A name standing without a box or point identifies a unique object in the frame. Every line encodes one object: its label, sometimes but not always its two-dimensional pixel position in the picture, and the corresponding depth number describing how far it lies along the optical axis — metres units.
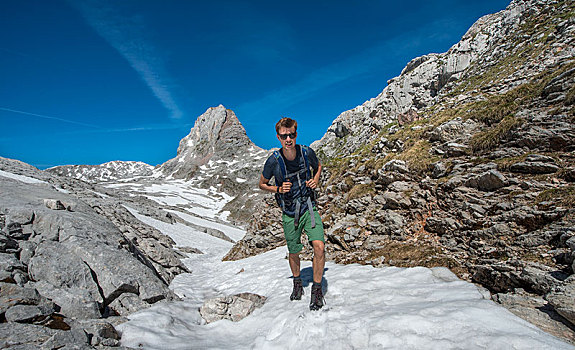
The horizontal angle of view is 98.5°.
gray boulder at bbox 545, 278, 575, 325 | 3.14
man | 5.21
